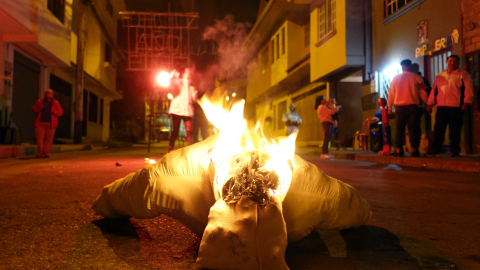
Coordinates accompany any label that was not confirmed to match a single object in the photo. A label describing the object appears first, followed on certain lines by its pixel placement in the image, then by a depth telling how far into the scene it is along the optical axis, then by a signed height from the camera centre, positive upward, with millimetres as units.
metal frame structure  18344 +5520
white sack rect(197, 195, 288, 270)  1265 -344
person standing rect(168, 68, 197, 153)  7738 +833
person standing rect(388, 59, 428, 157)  7109 +857
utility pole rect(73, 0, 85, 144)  14930 +2478
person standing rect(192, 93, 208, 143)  10781 +635
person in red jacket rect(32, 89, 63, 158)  8641 +513
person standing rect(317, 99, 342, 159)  8891 +575
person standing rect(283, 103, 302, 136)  11266 +720
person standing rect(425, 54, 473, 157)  6846 +843
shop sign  8527 +2508
